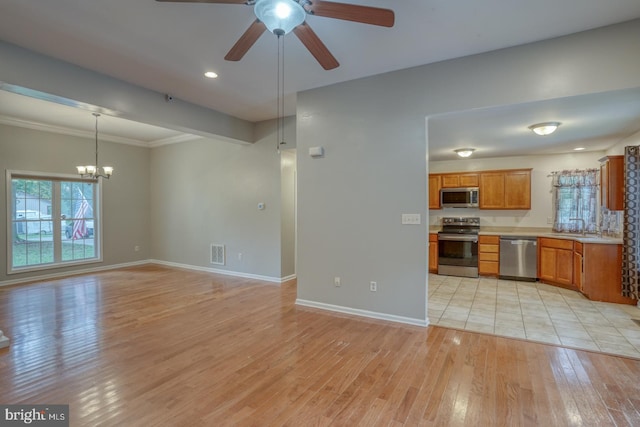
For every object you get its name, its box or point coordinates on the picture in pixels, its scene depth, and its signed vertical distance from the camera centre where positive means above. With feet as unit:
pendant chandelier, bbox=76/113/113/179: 18.45 +2.52
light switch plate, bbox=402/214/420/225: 11.62 -0.29
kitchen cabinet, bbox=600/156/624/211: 13.52 +1.26
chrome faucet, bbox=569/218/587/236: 18.12 -0.95
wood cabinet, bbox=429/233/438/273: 20.65 -2.78
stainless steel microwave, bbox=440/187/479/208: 21.07 +0.98
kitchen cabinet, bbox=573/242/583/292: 15.39 -2.76
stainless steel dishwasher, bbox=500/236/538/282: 18.34 -2.82
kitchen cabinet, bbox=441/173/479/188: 21.32 +2.24
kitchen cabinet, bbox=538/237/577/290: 16.47 -2.83
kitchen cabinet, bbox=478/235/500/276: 19.22 -2.79
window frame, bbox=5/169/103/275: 18.22 -0.60
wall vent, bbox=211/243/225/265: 21.09 -2.95
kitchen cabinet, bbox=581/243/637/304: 14.14 -2.91
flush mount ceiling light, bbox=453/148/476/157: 18.55 +3.70
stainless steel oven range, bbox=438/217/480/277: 19.63 -2.71
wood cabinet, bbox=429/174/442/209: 22.39 +1.56
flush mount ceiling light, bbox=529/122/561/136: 12.85 +3.59
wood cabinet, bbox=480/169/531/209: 19.98 +1.48
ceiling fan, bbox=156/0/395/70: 5.97 +4.00
